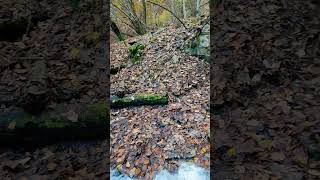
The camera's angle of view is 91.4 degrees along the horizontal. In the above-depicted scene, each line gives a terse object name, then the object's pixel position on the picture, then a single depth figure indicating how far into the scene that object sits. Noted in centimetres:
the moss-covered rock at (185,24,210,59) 369
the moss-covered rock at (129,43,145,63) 422
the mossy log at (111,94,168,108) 289
